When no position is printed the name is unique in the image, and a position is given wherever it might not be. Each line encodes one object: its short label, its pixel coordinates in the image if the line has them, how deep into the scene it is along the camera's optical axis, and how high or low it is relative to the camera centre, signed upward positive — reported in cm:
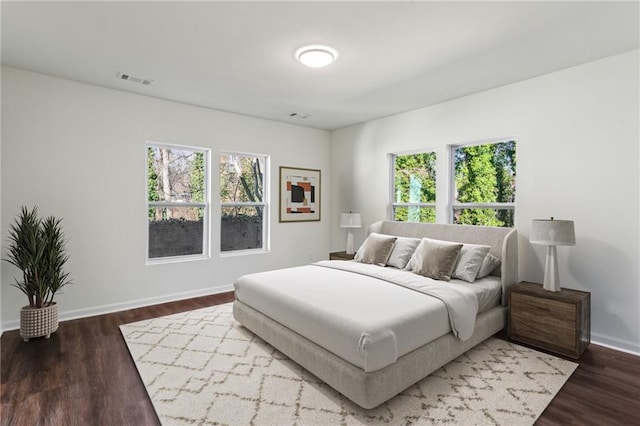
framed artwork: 548 +27
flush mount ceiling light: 278 +136
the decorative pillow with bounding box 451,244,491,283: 326 -53
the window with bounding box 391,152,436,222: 459 +34
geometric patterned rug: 202 -127
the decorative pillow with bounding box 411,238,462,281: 328 -51
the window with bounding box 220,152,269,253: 493 +13
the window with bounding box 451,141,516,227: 380 +33
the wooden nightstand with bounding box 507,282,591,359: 275 -96
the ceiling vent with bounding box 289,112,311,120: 489 +146
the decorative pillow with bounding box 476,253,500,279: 339 -58
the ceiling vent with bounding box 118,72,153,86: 345 +143
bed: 208 -77
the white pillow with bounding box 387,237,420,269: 382 -50
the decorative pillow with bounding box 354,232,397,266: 396 -49
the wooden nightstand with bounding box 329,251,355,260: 489 -70
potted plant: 302 -55
